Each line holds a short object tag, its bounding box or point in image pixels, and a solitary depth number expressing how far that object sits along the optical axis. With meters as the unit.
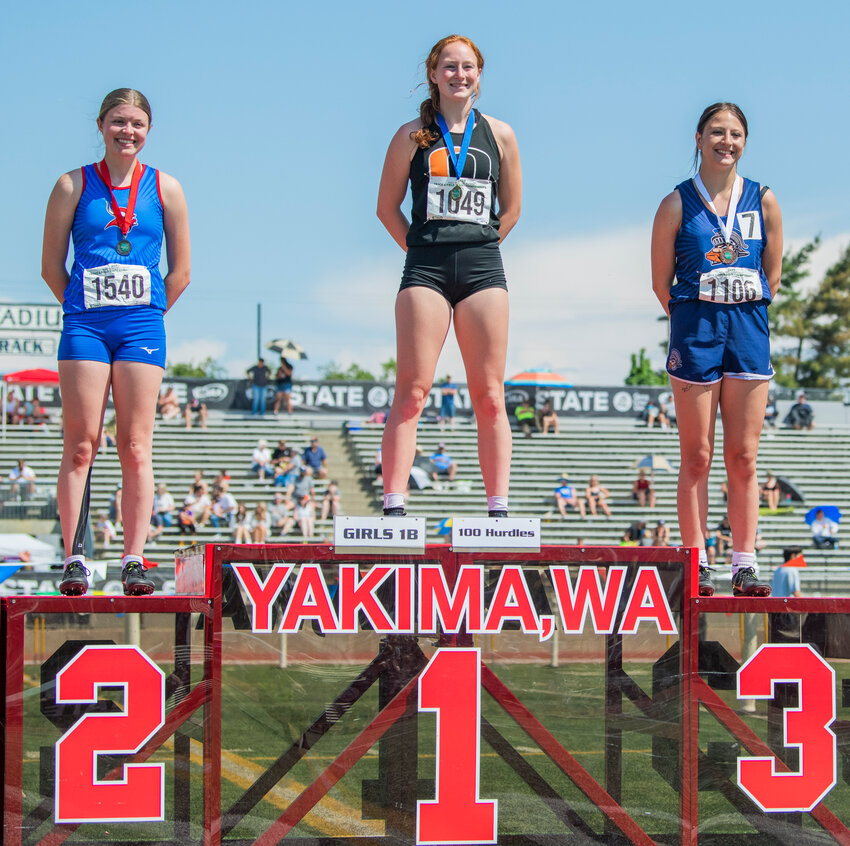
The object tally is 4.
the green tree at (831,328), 54.41
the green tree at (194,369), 77.53
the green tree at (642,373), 71.41
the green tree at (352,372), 87.04
